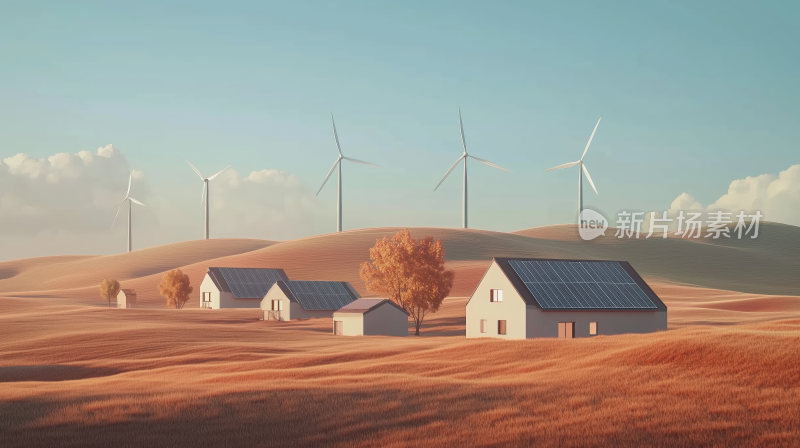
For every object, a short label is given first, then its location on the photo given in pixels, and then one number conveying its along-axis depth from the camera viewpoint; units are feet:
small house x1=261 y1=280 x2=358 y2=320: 341.21
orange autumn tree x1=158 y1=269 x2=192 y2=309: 433.48
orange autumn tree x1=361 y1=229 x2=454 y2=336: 282.56
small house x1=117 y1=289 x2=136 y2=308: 456.86
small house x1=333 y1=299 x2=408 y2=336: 261.24
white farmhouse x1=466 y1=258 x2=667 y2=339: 214.69
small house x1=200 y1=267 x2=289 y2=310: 422.41
